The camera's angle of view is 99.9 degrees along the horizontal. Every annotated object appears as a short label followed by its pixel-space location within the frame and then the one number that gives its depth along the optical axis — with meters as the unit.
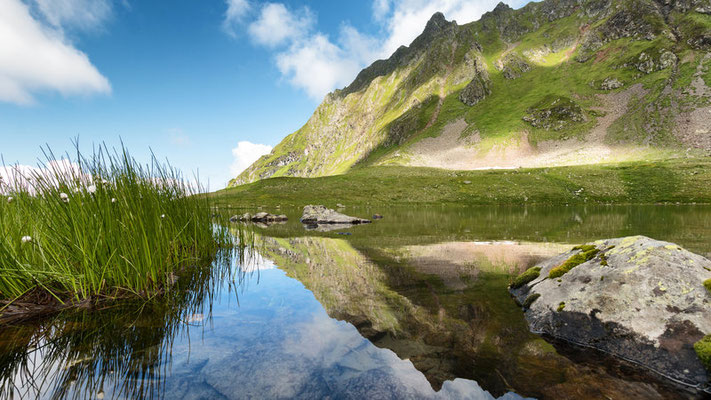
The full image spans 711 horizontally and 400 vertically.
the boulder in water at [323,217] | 30.78
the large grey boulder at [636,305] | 4.46
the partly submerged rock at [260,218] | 35.56
